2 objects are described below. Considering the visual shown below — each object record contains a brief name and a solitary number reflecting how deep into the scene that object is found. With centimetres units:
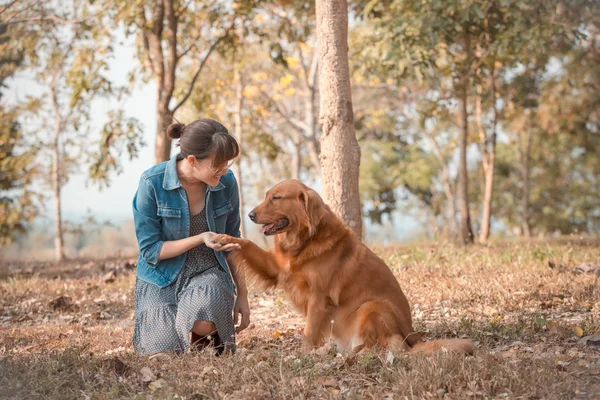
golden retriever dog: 452
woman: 452
